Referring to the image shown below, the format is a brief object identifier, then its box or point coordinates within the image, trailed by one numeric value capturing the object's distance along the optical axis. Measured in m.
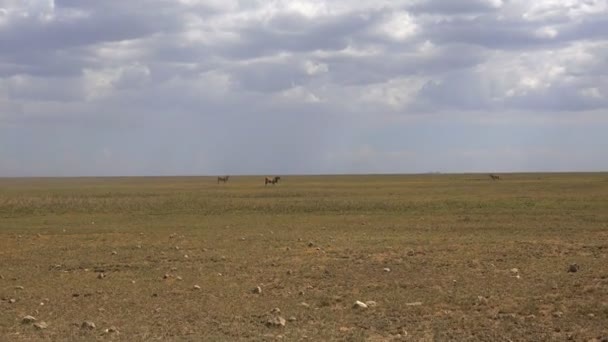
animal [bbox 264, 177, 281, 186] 84.15
